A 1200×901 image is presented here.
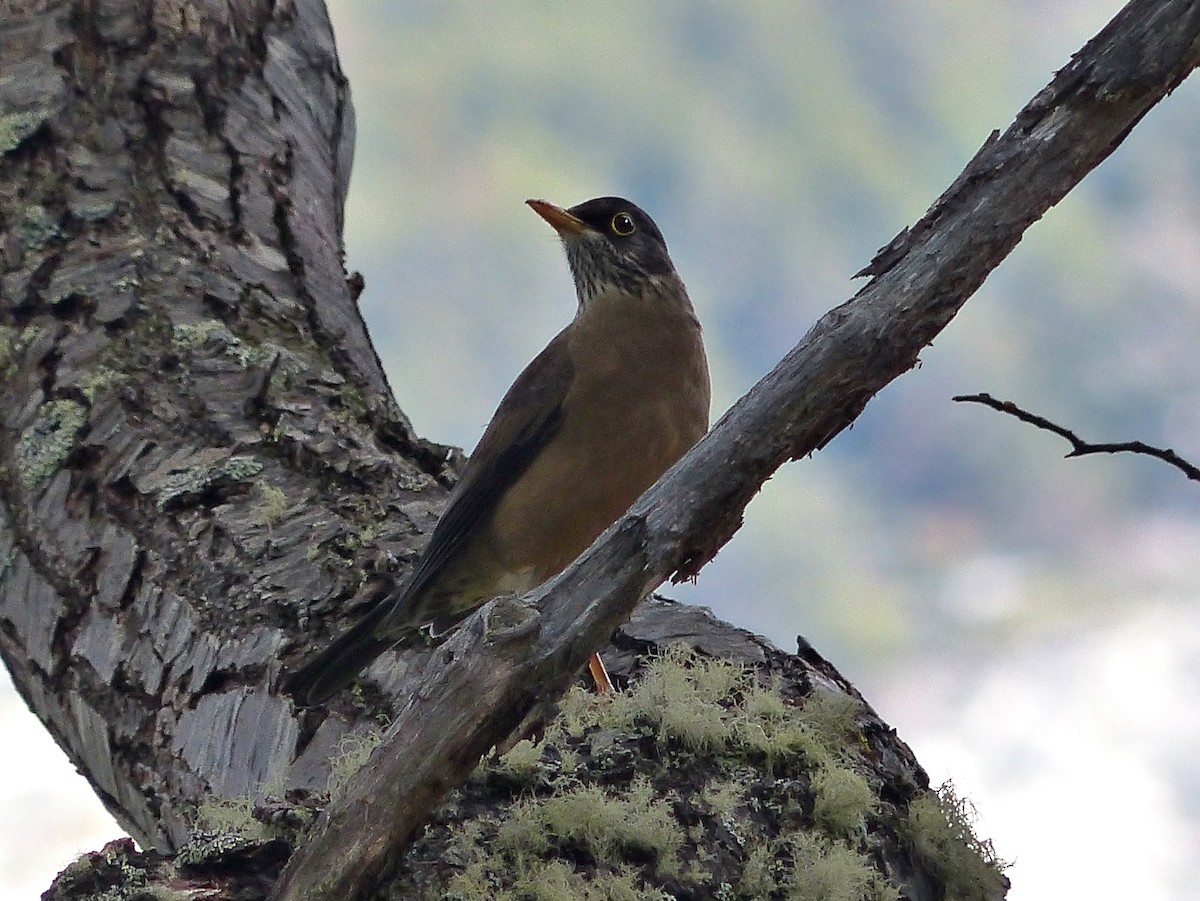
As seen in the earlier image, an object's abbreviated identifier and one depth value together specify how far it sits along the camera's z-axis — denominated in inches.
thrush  381.1
